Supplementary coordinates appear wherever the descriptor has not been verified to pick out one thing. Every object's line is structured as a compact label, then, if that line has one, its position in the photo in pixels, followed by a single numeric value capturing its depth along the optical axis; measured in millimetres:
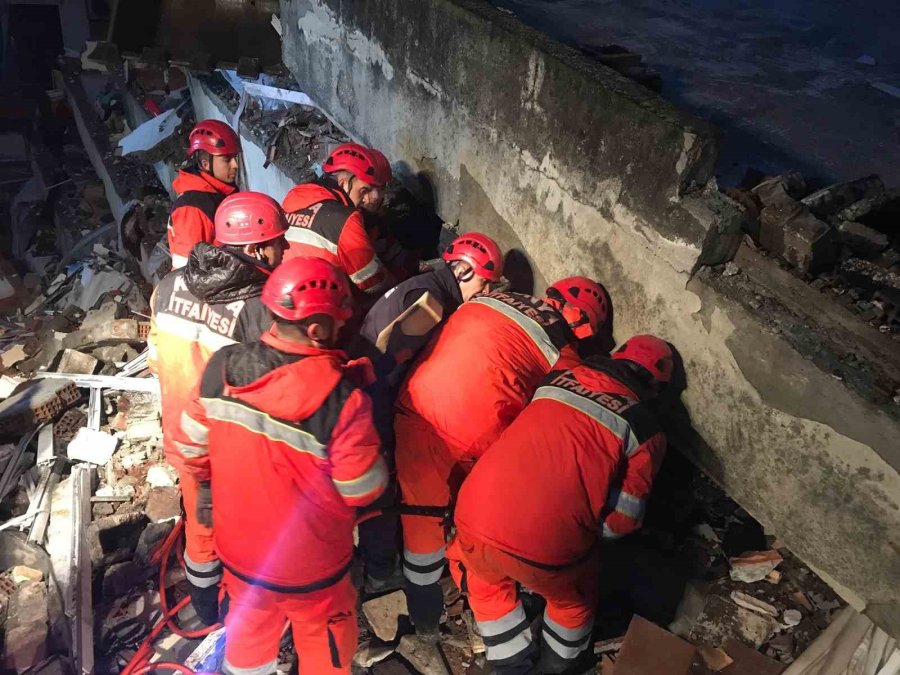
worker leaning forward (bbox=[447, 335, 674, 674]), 2758
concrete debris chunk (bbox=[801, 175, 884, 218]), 3223
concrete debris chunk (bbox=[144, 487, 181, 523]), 4184
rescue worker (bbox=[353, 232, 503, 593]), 3502
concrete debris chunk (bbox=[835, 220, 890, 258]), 3008
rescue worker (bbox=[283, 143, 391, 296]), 3979
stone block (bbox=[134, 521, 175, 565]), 3943
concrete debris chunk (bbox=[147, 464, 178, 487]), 4438
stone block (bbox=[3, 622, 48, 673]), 3412
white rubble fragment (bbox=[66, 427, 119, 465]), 4496
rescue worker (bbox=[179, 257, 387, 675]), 2508
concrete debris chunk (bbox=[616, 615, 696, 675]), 3012
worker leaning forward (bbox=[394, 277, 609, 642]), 3201
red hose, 3352
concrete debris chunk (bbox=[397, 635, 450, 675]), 3324
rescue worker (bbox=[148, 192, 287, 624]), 3168
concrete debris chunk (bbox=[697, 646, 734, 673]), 3051
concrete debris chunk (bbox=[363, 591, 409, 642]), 3496
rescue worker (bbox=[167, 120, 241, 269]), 4266
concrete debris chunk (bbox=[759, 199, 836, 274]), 2912
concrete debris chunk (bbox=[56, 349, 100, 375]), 5277
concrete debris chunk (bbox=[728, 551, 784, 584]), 3367
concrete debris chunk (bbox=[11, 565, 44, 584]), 3838
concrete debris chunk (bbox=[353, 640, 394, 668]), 3375
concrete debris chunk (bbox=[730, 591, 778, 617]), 3229
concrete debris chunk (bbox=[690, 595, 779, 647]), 3146
